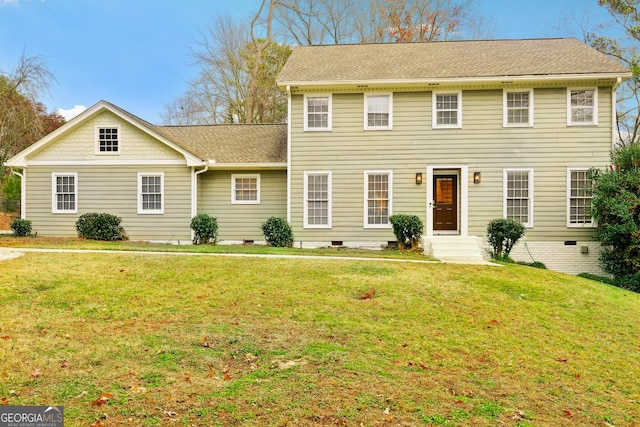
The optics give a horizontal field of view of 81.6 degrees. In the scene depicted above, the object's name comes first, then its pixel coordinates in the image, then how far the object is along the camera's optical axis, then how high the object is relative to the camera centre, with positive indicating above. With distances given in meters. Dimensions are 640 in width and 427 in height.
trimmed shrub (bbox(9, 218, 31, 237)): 13.50 -0.56
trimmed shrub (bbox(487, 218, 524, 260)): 11.86 -0.72
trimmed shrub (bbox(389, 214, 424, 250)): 12.10 -0.56
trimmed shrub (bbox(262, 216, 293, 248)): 12.91 -0.70
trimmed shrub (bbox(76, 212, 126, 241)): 13.05 -0.54
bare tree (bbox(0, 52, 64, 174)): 19.48 +6.35
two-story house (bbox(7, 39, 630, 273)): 12.77 +1.84
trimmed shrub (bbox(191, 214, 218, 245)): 13.08 -0.57
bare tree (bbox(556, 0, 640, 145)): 18.84 +8.99
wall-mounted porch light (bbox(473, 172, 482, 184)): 12.98 +1.23
